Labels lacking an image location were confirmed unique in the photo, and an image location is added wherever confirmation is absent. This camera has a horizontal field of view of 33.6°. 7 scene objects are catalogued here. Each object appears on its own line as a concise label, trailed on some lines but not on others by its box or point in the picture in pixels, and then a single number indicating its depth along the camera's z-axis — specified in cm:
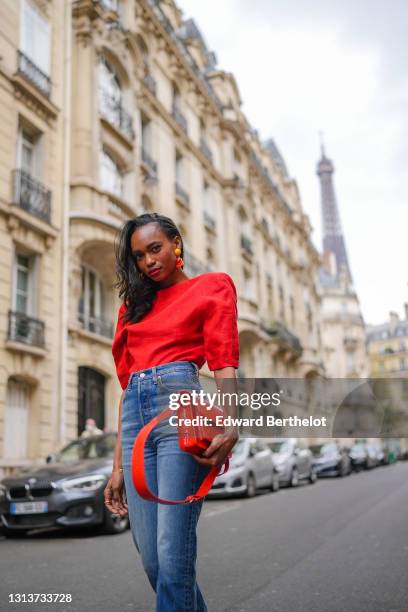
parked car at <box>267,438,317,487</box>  1875
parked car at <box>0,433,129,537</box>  839
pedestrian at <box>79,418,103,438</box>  1540
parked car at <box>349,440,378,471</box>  2927
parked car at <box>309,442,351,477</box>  2488
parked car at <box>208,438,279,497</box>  1445
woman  223
